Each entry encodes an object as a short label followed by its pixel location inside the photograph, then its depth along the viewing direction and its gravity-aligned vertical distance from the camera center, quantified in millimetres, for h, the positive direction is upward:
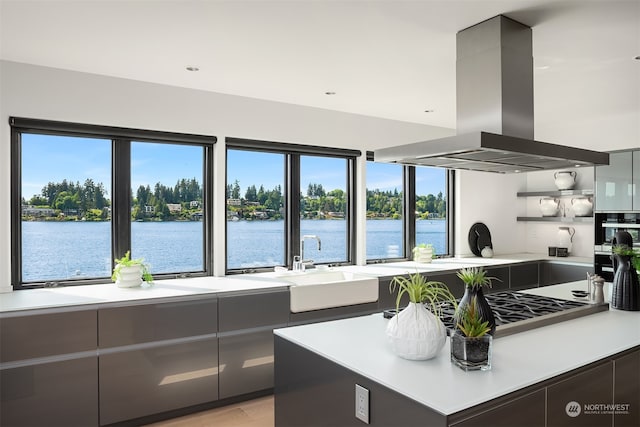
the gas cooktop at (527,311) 2268 -570
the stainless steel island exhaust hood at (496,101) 2422 +644
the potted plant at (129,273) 3363 -433
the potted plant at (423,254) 5109 -461
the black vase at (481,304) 2031 -420
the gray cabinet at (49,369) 2666 -949
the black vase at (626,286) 2738 -467
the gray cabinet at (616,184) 4699 +315
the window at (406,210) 5113 +55
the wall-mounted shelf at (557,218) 5309 -66
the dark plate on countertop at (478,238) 5711 -315
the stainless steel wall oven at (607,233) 4746 -222
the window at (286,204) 4238 +121
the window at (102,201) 3320 +133
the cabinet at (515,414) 1442 -692
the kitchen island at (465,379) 1502 -625
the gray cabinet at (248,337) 3385 -952
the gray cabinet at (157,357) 2951 -991
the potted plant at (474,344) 1685 -502
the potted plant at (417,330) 1776 -472
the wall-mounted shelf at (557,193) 5245 +253
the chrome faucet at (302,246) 4297 -305
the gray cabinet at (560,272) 5043 -704
